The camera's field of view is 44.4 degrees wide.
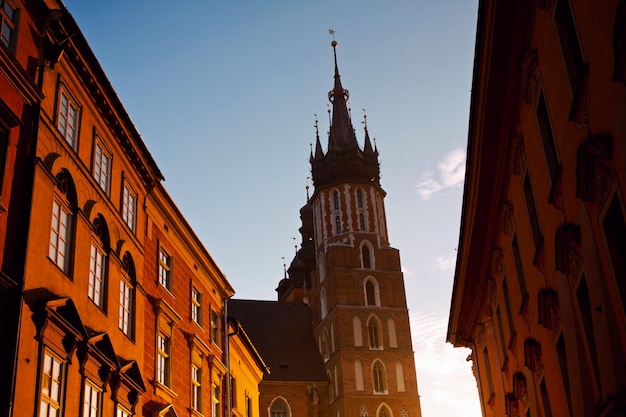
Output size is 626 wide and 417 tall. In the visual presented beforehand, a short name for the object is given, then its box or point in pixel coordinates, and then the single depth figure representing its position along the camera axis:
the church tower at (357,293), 58.19
